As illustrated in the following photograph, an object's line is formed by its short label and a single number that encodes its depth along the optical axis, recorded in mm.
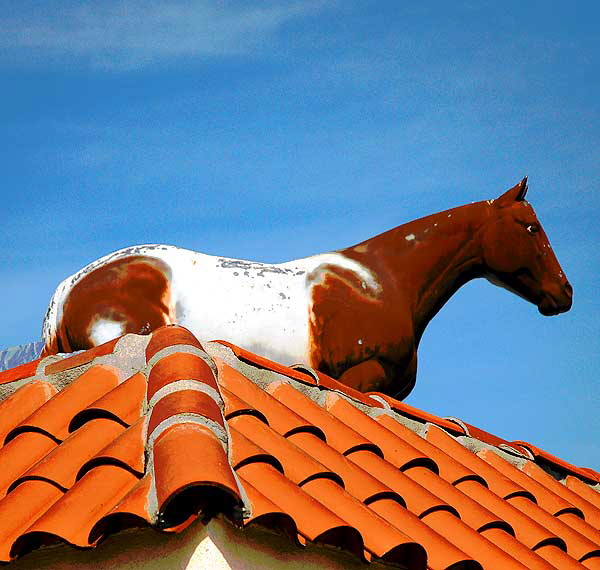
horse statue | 13937
